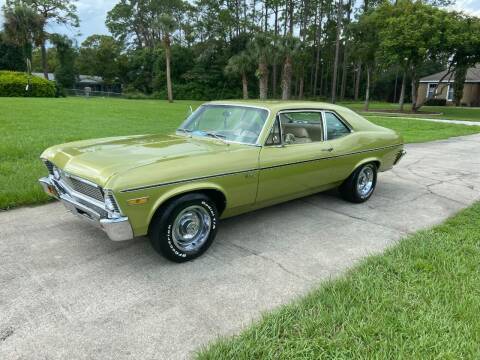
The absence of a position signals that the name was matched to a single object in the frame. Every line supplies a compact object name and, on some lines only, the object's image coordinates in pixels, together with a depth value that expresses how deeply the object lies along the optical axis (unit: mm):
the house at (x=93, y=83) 60344
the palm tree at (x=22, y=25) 42875
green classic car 3158
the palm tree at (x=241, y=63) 34894
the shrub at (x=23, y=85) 29428
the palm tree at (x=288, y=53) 27800
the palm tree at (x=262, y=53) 30750
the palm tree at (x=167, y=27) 35062
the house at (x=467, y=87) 41562
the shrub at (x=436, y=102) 42125
